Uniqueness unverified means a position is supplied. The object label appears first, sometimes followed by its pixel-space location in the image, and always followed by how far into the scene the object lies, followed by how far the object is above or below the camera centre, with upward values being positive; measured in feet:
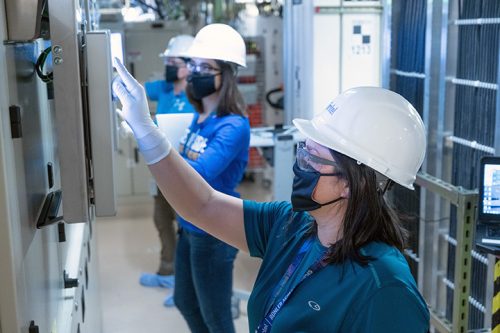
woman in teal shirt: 4.67 -1.47
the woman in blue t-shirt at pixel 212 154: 8.79 -1.46
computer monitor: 7.97 -1.88
